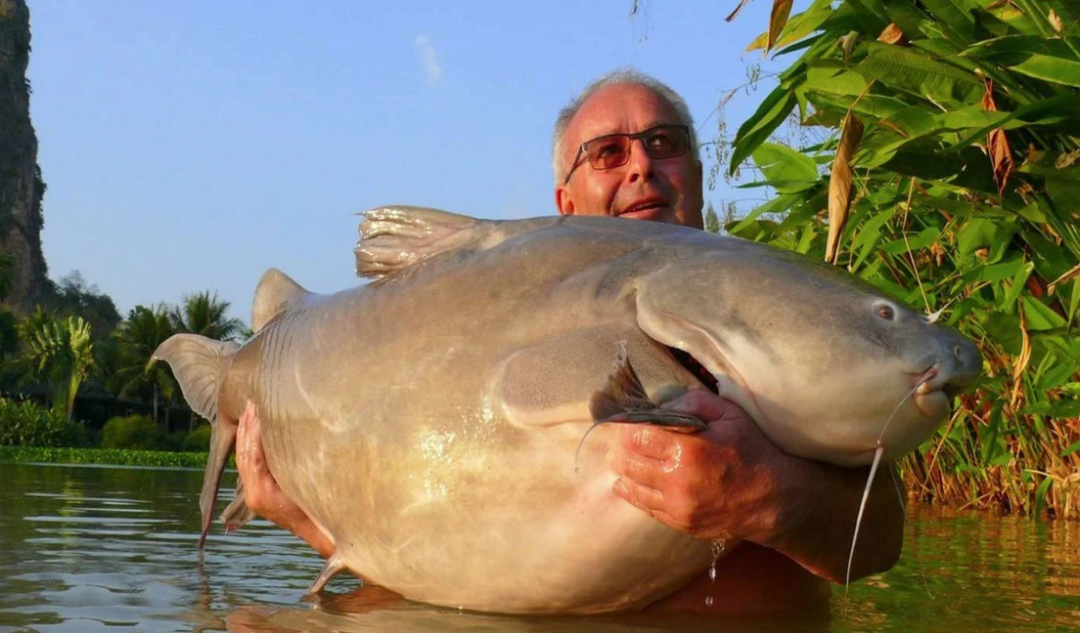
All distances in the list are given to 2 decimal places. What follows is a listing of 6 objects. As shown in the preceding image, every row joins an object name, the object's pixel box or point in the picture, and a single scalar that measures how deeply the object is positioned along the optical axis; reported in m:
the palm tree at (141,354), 45.03
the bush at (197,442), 36.97
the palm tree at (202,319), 48.84
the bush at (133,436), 35.50
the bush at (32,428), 32.94
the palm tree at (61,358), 42.78
